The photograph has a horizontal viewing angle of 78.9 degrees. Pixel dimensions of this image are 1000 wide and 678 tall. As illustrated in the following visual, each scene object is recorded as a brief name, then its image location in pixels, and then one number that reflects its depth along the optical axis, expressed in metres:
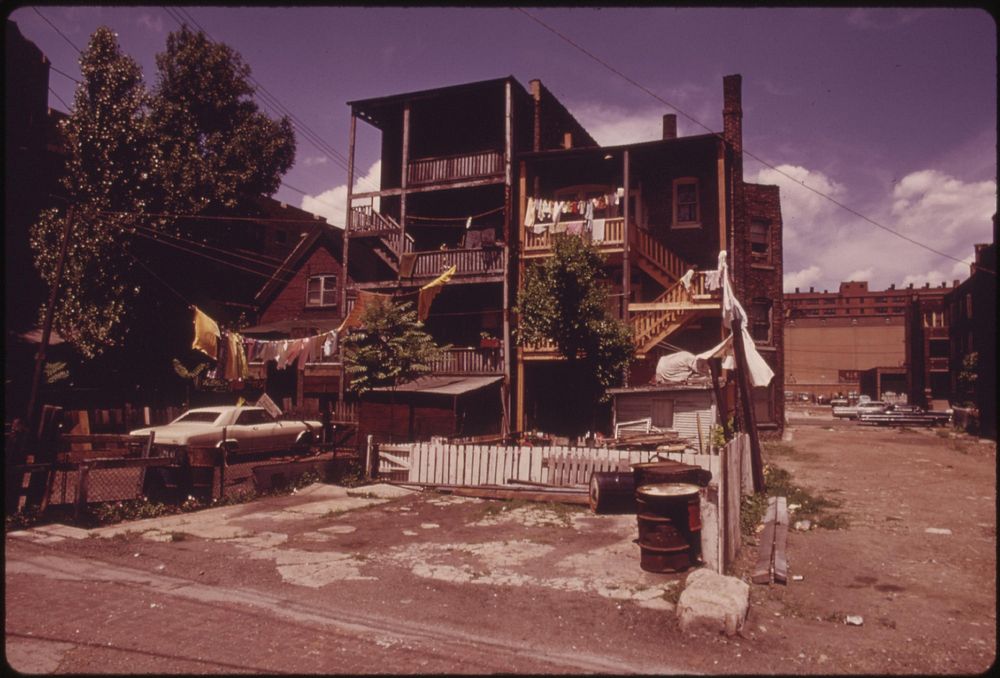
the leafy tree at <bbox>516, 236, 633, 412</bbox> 18.81
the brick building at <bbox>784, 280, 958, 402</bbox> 75.69
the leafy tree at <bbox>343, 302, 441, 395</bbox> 18.75
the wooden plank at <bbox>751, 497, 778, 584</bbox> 7.55
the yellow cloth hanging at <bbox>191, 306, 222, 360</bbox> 17.12
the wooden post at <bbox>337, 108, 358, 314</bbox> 24.98
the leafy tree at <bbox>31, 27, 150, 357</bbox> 23.16
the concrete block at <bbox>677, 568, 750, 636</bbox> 5.89
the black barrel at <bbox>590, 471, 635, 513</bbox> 11.64
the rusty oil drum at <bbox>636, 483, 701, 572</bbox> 7.97
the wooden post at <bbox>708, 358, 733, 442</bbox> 12.95
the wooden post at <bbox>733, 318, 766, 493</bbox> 12.16
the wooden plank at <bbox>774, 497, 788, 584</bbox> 7.60
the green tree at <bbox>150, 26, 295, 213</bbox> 25.41
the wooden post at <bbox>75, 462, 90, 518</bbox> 10.52
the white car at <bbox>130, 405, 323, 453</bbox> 15.15
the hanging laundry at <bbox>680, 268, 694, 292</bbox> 20.11
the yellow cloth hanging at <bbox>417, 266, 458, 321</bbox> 20.72
